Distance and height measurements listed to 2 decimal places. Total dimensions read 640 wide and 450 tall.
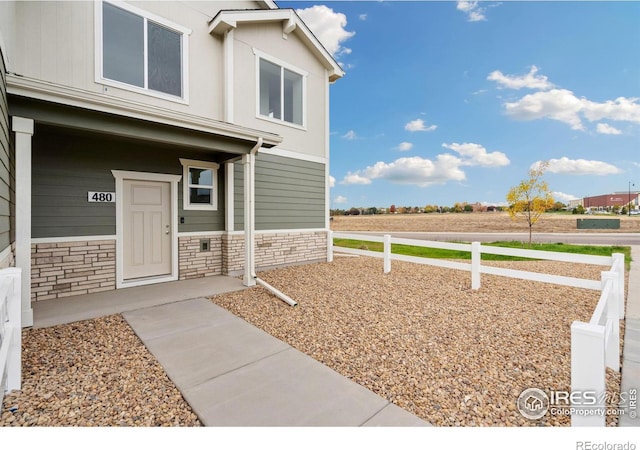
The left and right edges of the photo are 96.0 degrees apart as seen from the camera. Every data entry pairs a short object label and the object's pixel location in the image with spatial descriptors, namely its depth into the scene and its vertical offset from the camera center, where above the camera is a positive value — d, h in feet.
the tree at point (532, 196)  44.68 +3.62
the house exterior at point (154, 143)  13.53 +4.60
